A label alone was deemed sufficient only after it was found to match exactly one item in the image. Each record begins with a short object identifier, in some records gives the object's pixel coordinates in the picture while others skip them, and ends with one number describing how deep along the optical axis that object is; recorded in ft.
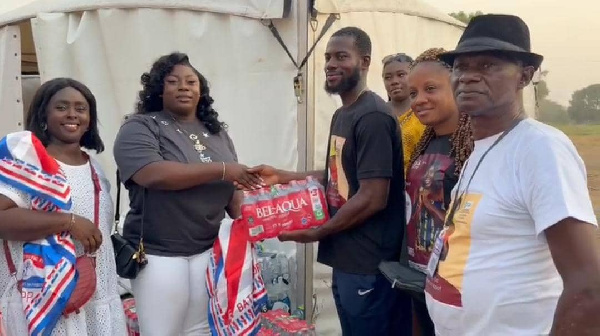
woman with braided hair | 8.52
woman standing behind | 15.25
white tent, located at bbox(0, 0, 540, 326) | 16.48
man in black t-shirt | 10.10
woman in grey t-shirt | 10.10
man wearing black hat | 5.35
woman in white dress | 9.05
